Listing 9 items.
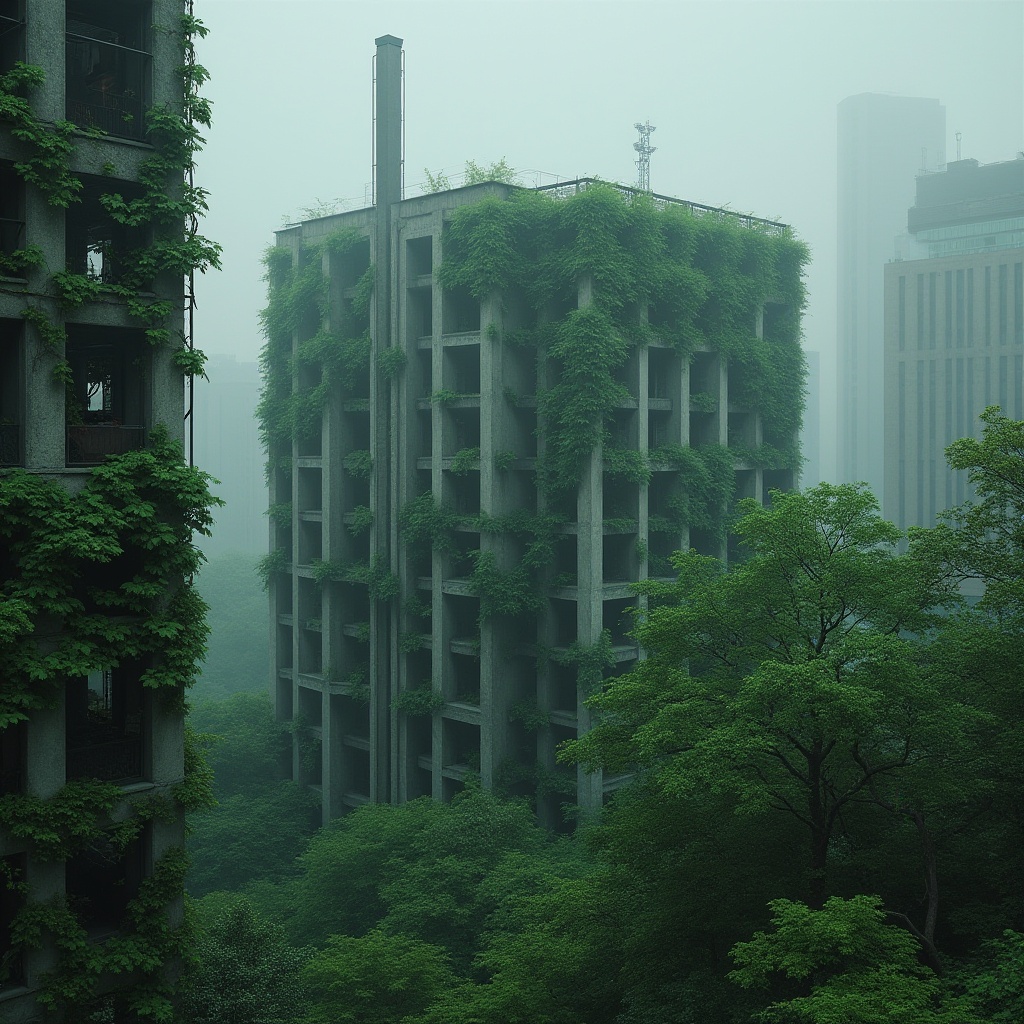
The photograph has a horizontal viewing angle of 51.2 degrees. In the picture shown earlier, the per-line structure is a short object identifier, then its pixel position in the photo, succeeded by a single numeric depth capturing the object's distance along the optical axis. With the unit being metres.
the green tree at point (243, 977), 23.52
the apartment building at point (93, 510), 21.16
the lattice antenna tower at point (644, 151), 62.09
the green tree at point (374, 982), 23.91
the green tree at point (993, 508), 22.56
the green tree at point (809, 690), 20.56
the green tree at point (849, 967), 15.48
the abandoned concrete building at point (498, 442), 43.28
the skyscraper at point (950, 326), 114.62
